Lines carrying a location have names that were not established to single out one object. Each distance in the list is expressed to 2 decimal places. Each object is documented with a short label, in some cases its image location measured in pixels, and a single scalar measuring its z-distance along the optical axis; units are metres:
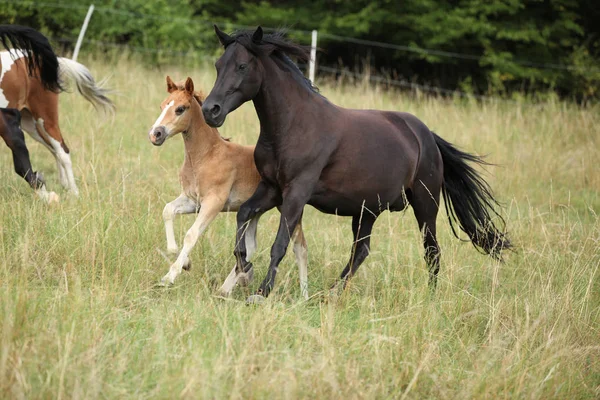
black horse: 10.51
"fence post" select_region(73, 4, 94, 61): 25.91
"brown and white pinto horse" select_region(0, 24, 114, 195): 15.61
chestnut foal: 11.33
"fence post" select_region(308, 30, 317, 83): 27.81
